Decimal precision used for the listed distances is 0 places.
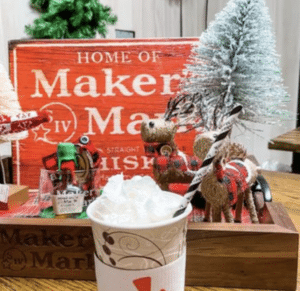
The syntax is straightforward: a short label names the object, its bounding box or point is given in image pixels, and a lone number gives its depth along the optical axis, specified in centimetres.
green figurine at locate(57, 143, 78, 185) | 79
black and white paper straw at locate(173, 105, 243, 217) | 48
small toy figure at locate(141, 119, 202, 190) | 74
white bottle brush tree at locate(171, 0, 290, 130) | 74
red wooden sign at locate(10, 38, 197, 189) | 106
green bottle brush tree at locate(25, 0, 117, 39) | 177
